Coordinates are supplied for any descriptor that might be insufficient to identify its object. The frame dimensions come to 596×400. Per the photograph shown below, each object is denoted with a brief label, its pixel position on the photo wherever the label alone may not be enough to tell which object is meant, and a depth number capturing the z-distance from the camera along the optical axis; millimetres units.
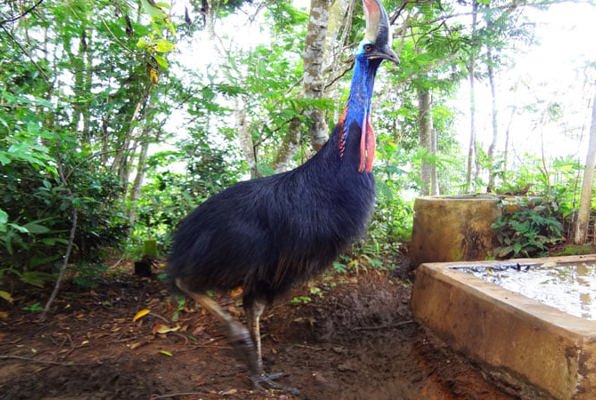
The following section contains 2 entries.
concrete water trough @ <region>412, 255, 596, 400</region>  1375
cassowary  1871
